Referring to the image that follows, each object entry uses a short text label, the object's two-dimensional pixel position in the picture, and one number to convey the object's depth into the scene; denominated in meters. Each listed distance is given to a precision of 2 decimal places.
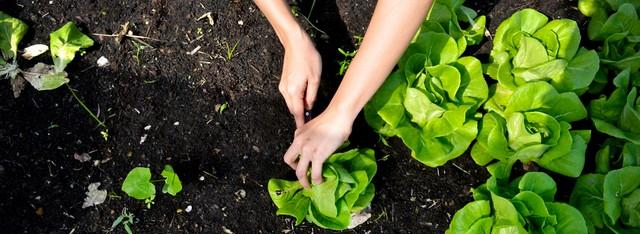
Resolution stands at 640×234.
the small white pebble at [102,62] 2.03
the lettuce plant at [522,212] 1.71
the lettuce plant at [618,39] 2.00
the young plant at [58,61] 1.99
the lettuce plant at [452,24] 1.97
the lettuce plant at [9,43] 2.00
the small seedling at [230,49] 2.06
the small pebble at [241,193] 1.91
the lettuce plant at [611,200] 1.76
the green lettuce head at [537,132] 1.79
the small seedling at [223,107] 2.00
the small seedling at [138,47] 2.05
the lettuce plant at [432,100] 1.82
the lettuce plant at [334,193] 1.71
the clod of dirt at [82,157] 1.93
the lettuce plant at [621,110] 1.86
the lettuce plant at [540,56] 1.91
